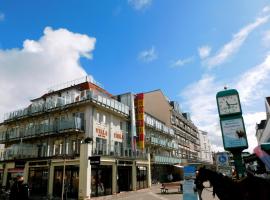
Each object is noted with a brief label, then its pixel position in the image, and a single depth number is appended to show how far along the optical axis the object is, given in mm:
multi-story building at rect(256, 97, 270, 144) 80938
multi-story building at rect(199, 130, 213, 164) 85925
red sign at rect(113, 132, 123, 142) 30250
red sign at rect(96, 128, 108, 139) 26969
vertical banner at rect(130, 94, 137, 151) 32109
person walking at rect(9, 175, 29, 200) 9383
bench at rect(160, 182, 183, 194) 26636
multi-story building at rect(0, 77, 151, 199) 24797
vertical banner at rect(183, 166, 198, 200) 13819
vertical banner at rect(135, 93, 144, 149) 33469
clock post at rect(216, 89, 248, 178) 13961
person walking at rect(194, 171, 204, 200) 7533
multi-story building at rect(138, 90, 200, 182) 40000
